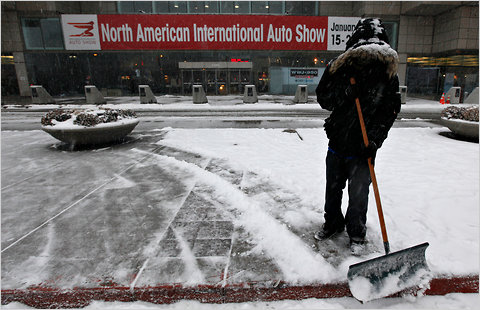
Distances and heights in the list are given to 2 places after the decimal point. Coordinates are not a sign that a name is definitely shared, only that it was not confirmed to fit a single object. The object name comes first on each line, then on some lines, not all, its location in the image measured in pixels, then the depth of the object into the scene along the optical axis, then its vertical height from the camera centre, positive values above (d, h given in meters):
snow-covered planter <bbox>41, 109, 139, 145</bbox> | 6.45 -0.69
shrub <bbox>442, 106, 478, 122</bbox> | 7.29 -0.78
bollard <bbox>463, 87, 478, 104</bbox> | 17.16 -0.84
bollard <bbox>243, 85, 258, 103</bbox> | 17.93 -0.24
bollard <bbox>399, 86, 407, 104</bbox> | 17.33 -0.34
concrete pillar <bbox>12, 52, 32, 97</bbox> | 22.12 +1.99
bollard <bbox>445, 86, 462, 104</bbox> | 17.97 -0.65
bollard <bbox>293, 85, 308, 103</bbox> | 18.03 -0.34
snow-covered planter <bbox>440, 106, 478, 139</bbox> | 7.23 -0.95
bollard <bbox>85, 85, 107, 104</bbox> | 18.06 +0.07
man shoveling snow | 2.45 -0.19
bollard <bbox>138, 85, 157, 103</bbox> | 18.06 -0.03
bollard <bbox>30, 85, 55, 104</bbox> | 18.23 +0.17
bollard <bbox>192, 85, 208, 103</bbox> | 17.89 -0.13
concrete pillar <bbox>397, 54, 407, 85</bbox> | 22.77 +1.58
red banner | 20.67 +4.58
